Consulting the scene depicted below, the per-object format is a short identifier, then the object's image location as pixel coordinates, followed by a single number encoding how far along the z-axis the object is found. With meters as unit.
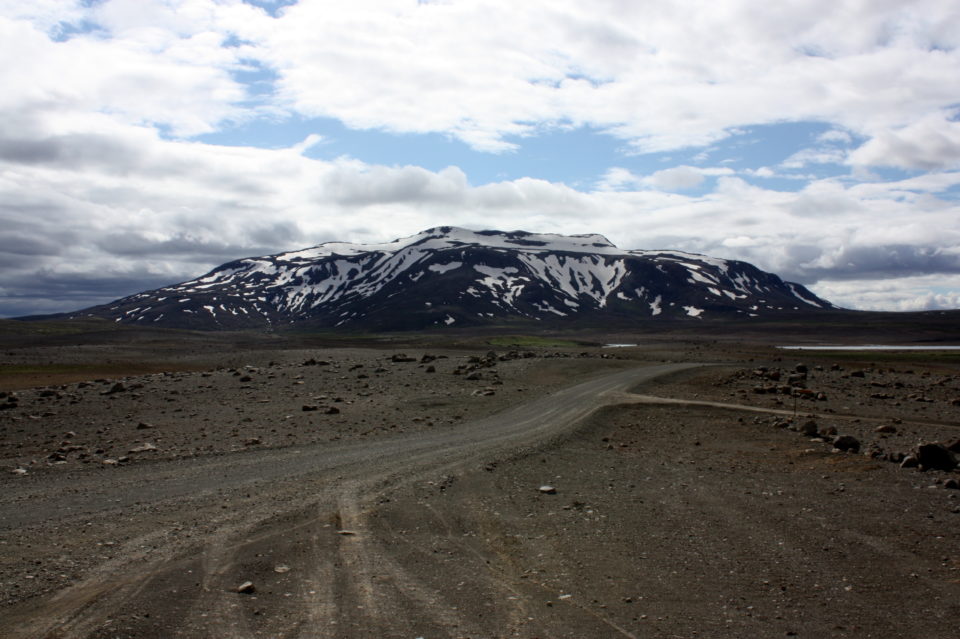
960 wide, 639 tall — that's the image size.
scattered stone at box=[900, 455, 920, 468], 17.36
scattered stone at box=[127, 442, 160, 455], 18.92
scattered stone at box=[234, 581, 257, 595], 8.70
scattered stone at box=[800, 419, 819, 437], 22.83
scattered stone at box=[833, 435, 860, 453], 19.84
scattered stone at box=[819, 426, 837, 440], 22.37
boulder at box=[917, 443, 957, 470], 17.14
